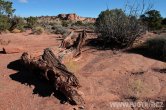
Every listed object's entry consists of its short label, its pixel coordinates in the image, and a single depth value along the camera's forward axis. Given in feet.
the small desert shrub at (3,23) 24.47
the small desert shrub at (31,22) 46.25
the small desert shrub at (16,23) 36.01
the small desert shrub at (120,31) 15.61
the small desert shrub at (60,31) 33.41
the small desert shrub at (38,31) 31.85
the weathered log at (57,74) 8.83
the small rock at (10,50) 14.14
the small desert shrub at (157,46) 13.91
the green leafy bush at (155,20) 40.39
